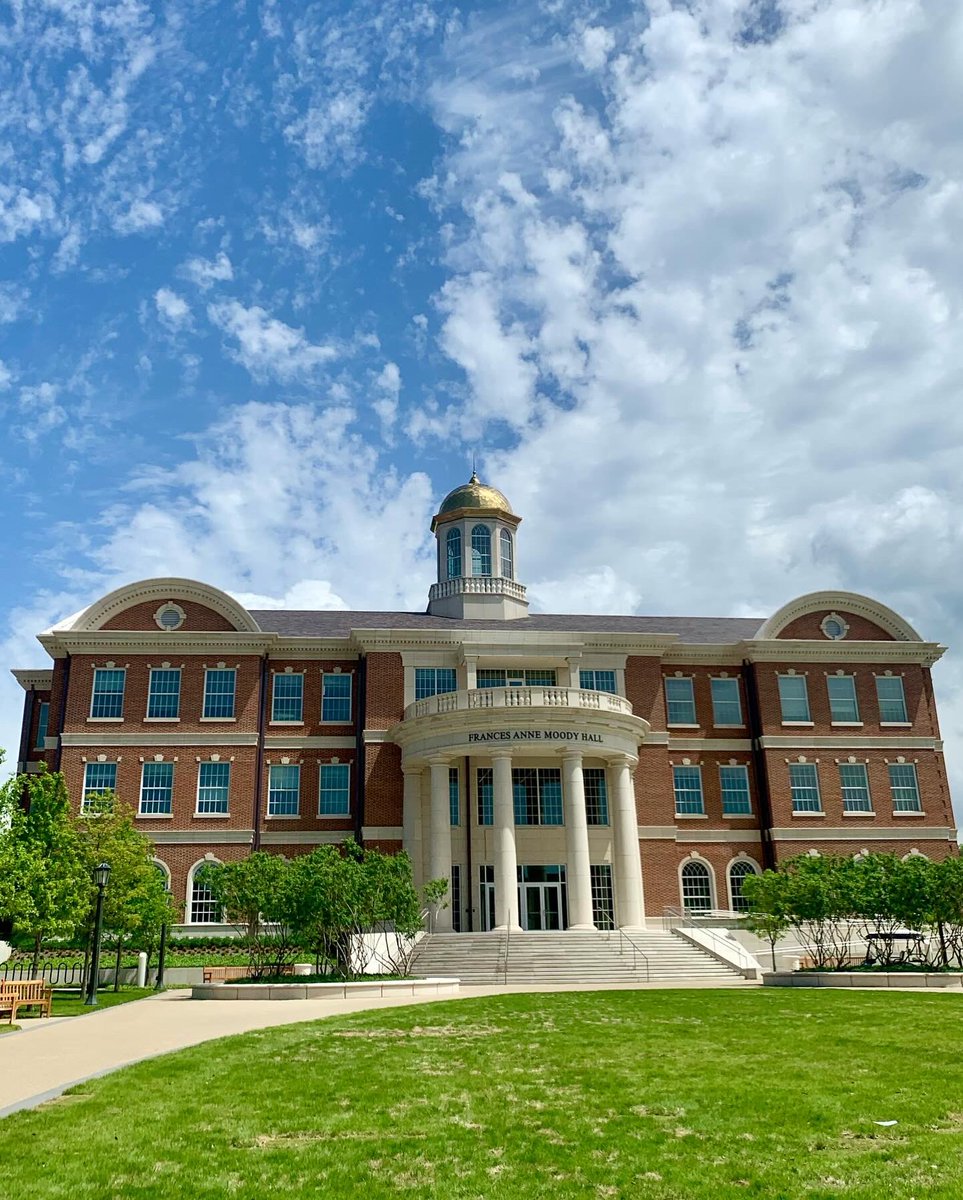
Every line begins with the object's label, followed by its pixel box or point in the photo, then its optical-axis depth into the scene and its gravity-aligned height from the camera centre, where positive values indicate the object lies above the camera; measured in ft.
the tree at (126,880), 102.06 +5.76
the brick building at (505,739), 128.36 +23.89
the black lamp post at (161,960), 103.50 -1.94
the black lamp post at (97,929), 80.53 +0.93
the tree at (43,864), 81.35 +6.25
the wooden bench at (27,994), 66.44 -3.24
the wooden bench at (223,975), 109.91 -3.72
